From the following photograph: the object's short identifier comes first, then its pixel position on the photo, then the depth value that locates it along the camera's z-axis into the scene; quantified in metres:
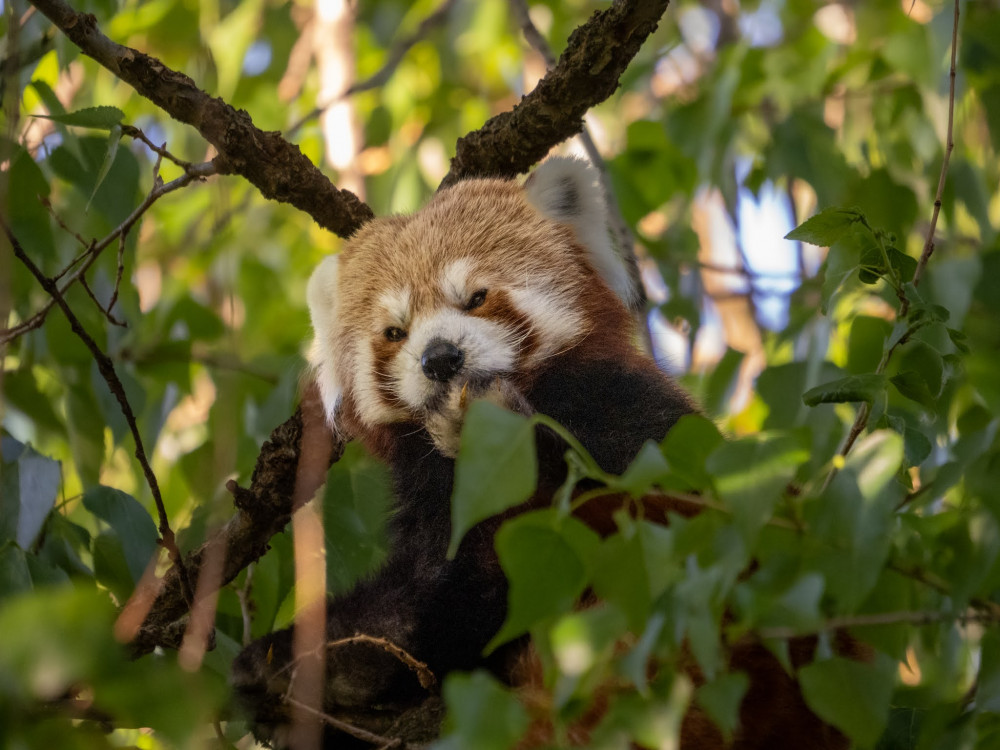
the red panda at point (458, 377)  5.68
